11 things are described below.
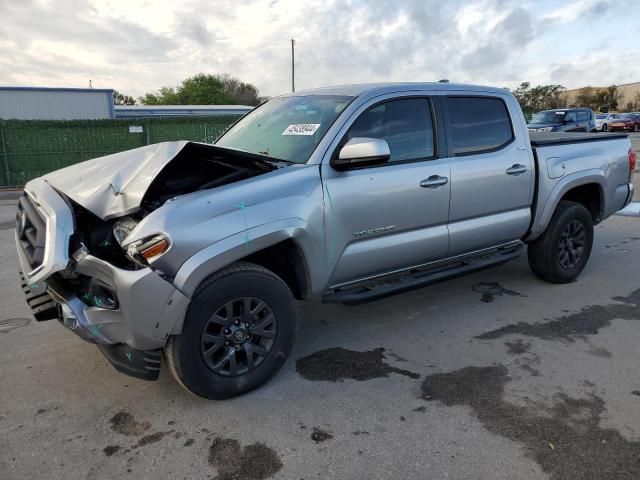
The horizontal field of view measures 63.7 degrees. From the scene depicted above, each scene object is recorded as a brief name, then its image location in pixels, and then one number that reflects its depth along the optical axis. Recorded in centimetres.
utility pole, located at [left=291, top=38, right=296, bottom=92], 5738
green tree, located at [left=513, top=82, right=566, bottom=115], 7394
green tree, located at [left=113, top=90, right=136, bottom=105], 7905
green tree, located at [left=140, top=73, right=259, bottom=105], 6525
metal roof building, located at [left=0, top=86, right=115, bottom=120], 2697
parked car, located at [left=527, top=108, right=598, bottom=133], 2027
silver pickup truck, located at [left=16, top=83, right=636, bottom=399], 279
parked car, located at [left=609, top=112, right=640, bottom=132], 3772
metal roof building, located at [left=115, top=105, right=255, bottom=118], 3580
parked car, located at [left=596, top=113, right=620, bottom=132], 3747
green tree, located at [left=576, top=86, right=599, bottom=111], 7144
